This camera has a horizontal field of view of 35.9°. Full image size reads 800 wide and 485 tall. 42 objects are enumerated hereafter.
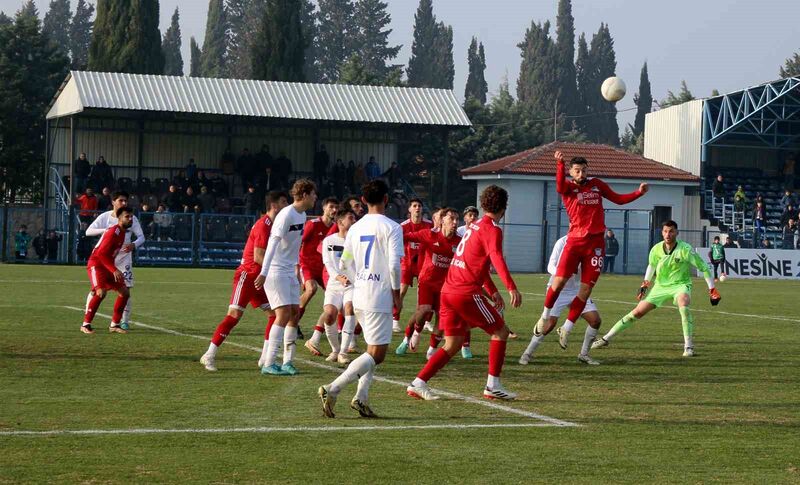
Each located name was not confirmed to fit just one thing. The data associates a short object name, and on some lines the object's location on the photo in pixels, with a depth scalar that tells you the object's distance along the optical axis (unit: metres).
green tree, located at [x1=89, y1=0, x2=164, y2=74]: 63.94
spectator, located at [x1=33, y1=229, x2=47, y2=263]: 41.72
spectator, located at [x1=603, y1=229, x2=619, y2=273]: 47.56
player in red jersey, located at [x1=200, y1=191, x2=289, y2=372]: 12.62
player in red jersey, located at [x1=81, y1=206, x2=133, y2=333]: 17.06
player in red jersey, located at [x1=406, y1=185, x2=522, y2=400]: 10.69
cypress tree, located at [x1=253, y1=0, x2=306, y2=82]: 65.25
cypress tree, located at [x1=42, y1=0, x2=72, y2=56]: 158.62
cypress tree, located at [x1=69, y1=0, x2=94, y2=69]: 148.25
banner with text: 46.28
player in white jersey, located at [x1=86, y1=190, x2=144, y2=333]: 17.55
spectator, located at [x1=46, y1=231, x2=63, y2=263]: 41.94
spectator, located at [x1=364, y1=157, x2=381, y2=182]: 48.34
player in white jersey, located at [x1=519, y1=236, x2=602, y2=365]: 14.13
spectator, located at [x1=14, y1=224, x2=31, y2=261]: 41.94
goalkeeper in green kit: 16.00
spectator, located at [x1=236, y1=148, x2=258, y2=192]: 46.66
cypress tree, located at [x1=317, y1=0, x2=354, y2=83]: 126.81
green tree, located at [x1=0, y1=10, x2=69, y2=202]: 57.75
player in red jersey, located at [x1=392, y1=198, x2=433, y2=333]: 15.83
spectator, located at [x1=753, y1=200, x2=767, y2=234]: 54.68
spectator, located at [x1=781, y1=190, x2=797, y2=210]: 57.38
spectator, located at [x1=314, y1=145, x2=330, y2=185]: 47.84
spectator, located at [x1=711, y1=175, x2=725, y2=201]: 57.28
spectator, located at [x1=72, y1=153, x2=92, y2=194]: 44.03
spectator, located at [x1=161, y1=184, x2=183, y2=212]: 43.22
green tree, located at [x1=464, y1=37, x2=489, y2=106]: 136.38
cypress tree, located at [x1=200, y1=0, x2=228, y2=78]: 134.25
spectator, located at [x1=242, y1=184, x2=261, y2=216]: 44.47
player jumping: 14.33
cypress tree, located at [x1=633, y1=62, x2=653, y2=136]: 122.56
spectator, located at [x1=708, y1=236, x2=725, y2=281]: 43.72
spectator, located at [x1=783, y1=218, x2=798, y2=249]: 50.47
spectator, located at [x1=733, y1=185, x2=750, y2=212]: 56.19
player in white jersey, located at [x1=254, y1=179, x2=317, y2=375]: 11.80
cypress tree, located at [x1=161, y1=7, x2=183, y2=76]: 136.38
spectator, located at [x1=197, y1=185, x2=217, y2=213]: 43.69
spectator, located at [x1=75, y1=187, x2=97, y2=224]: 41.09
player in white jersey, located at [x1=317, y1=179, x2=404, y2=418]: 9.80
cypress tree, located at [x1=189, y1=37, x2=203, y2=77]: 137.75
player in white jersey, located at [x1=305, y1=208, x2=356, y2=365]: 14.02
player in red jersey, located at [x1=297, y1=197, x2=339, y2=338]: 14.77
